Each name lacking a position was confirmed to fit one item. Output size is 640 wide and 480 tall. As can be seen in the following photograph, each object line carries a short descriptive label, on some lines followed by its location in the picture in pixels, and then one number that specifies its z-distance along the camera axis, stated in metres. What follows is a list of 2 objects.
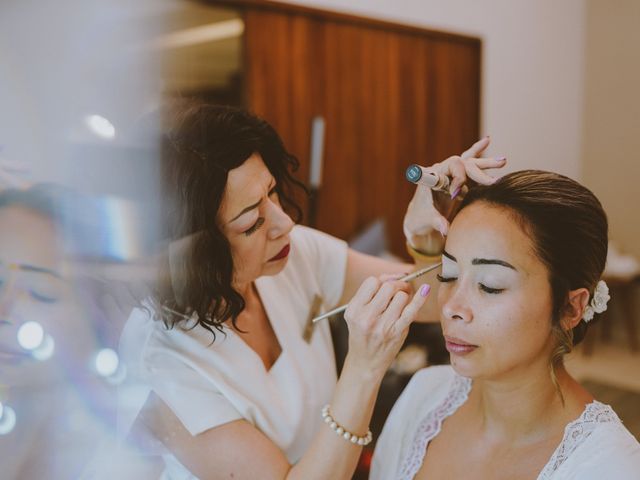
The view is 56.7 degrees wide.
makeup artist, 0.78
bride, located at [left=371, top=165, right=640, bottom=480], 0.75
